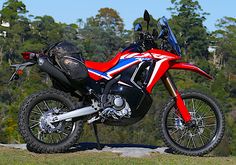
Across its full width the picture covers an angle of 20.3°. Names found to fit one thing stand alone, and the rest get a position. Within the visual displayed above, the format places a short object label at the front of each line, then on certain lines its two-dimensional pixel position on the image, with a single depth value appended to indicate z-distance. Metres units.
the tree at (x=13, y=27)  84.25
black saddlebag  8.23
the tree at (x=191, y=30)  91.69
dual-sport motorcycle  8.28
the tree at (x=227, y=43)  91.81
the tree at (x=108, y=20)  113.62
